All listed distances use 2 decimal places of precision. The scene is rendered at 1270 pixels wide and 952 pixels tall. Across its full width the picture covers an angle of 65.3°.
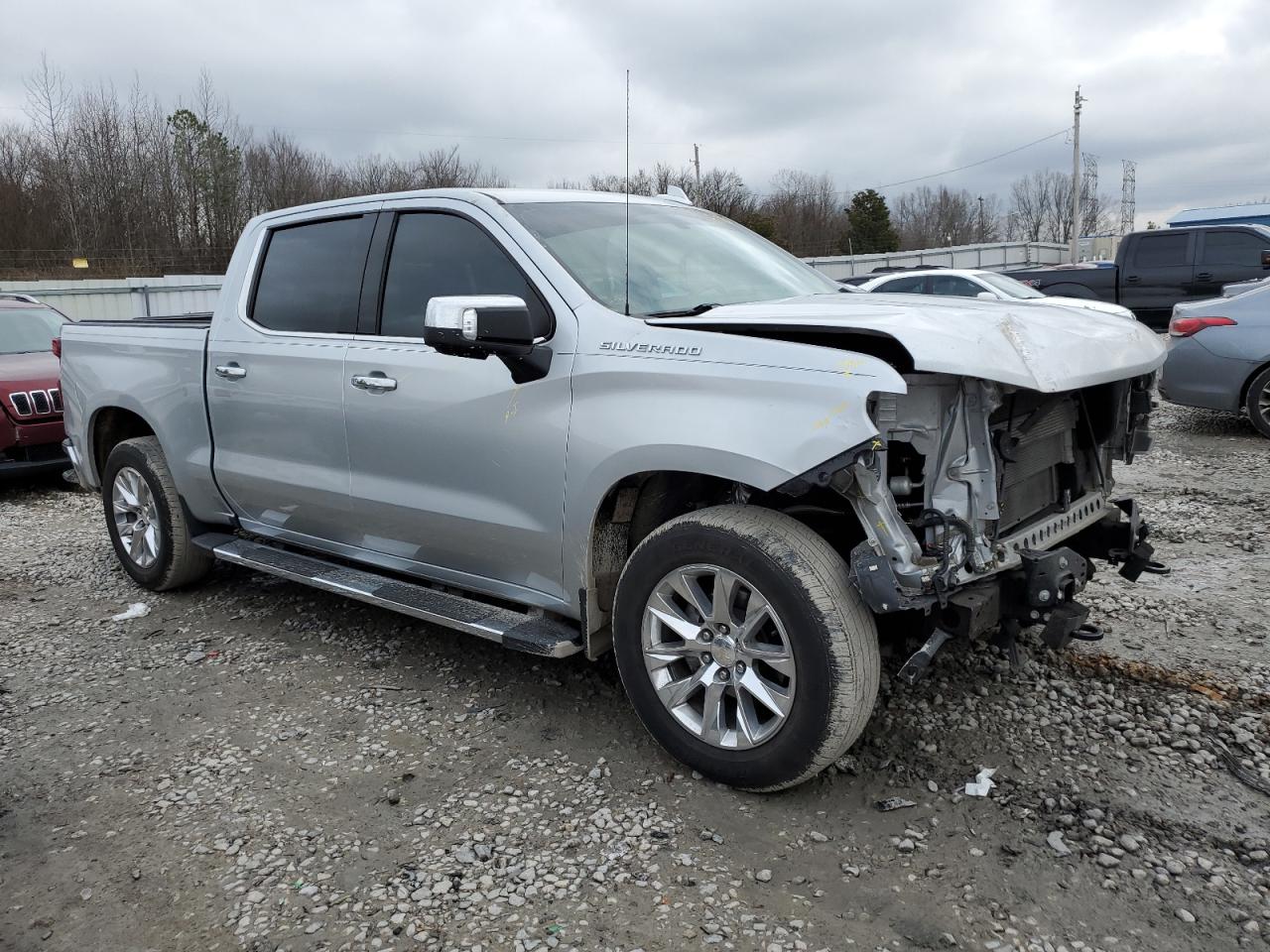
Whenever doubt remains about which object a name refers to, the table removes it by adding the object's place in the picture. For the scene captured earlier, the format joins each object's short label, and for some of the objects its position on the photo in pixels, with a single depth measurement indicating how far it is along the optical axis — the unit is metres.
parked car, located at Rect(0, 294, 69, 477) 7.92
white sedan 13.31
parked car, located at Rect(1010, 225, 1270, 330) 14.85
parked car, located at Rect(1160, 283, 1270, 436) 8.22
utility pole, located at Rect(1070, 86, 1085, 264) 50.66
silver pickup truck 2.81
